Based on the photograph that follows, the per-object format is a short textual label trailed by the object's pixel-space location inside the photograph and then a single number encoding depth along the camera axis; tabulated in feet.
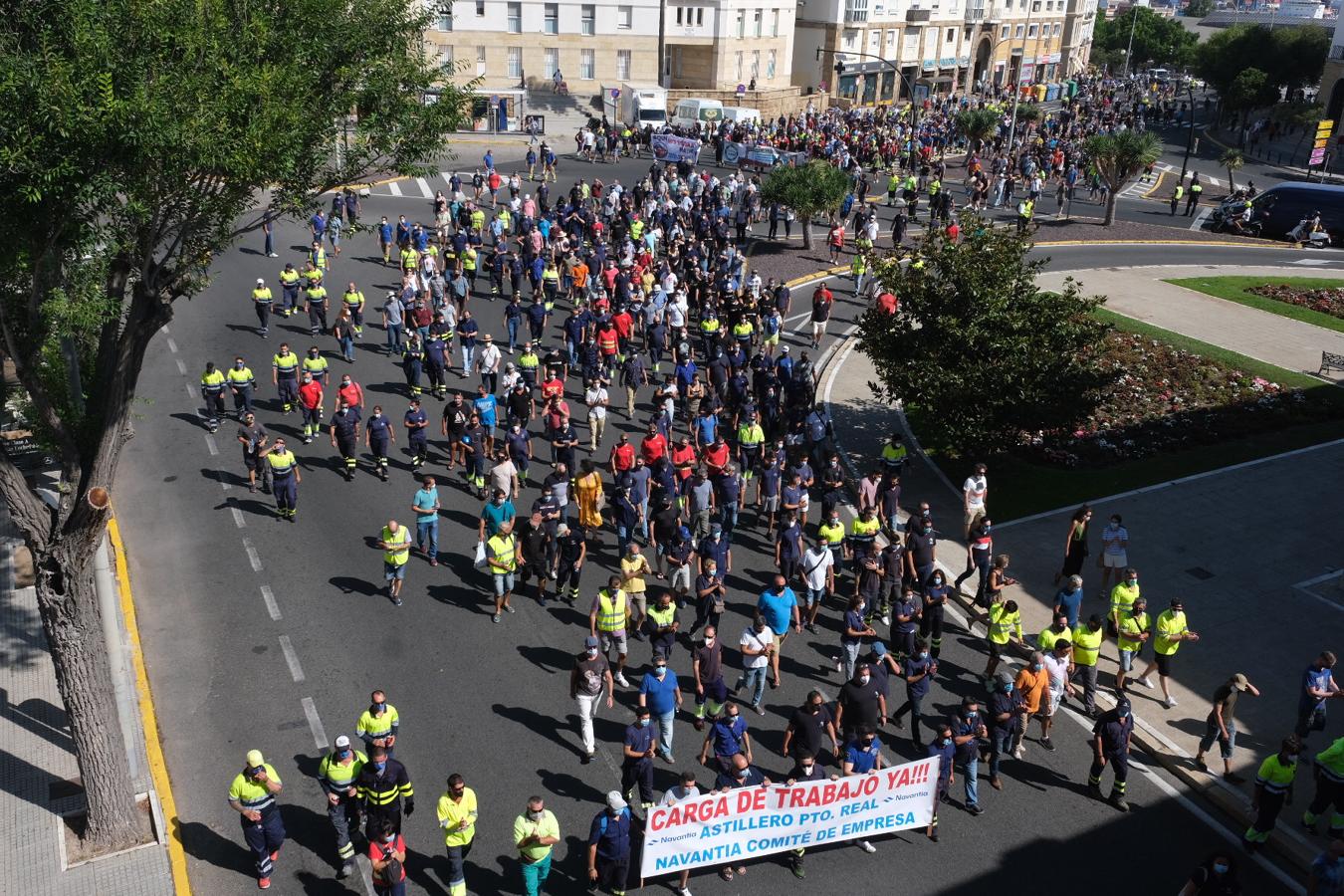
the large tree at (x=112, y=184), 30.96
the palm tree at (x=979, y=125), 172.76
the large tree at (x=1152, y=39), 392.47
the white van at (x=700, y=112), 196.85
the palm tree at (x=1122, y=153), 131.44
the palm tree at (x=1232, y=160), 181.27
